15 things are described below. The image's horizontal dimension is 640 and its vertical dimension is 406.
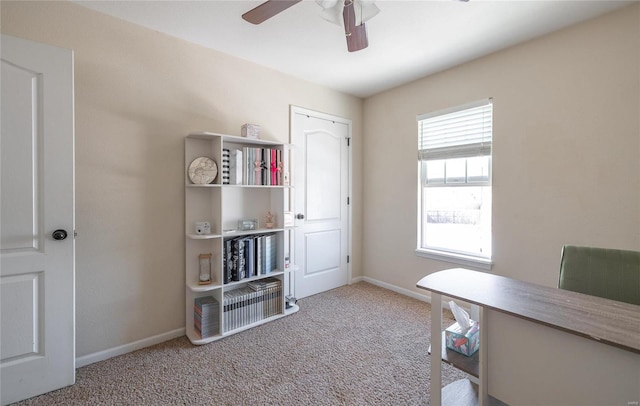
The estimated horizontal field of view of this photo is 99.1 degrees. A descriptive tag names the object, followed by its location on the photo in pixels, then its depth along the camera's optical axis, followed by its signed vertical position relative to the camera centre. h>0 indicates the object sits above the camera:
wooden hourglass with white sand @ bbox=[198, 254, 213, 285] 2.34 -0.60
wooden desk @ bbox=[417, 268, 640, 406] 0.96 -0.45
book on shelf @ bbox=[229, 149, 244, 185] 2.37 +0.30
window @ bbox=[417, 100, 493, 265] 2.64 +0.18
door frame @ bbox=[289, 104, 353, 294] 3.24 +0.46
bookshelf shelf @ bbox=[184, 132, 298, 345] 2.31 -0.39
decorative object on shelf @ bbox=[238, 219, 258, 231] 2.57 -0.23
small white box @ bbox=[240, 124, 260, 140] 2.49 +0.64
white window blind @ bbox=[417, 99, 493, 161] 2.61 +0.71
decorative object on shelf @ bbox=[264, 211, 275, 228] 2.73 -0.21
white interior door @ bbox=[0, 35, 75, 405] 1.56 -0.12
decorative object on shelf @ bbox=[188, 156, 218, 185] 2.30 +0.25
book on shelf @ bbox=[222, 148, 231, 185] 2.33 +0.29
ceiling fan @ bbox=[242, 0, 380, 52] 1.38 +0.99
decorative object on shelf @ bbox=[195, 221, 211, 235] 2.34 -0.23
